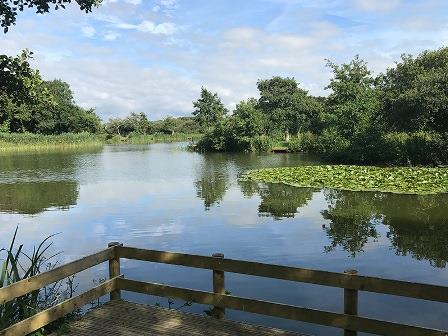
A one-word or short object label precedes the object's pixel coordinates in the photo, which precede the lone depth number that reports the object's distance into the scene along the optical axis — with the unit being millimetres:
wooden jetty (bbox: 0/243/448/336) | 4812
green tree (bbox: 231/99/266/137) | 53625
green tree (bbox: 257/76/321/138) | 62250
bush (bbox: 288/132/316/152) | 49847
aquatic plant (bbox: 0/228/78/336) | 5331
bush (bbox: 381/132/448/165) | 29078
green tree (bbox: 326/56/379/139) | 36781
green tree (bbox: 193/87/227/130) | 84312
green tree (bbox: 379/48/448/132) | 26889
